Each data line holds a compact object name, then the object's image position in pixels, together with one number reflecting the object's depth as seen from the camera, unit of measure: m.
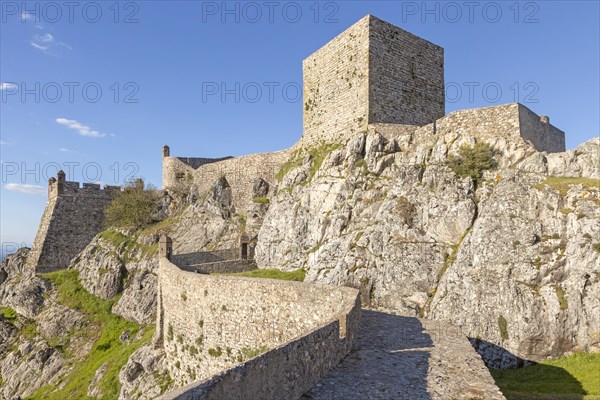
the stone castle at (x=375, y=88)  27.97
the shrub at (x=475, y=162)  21.19
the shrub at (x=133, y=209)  45.03
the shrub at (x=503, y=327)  16.11
